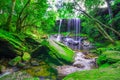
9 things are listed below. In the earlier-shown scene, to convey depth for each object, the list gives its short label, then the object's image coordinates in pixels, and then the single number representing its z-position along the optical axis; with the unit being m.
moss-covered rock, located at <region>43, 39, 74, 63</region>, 4.33
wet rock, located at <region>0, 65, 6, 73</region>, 3.51
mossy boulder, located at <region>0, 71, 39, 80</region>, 3.06
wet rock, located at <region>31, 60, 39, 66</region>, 4.07
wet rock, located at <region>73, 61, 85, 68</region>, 4.28
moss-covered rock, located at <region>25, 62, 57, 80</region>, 3.42
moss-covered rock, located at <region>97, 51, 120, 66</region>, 3.44
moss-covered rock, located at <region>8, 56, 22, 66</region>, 3.87
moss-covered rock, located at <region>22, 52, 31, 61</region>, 4.15
